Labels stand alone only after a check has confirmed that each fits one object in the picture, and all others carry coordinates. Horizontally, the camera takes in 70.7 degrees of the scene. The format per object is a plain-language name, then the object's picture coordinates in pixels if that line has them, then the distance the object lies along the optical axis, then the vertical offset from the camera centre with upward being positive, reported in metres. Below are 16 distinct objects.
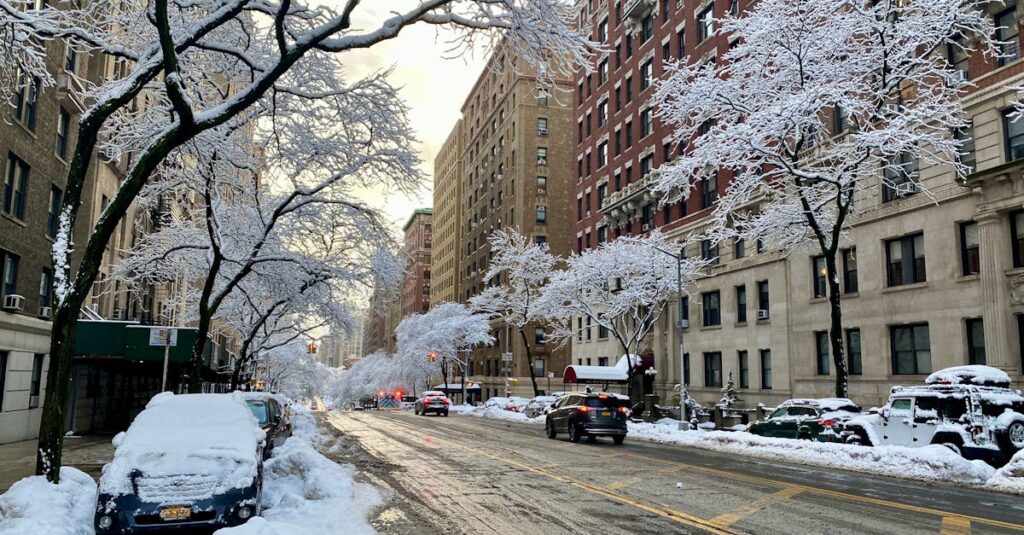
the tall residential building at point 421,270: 157.25 +21.35
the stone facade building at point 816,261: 25.30 +4.91
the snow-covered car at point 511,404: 54.28 -2.69
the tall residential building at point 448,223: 120.19 +25.51
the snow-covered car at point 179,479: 8.60 -1.40
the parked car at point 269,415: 16.84 -1.19
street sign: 18.75 +0.74
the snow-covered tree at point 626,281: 43.31 +5.50
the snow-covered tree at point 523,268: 58.34 +8.32
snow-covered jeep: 16.91 -1.02
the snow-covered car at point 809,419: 21.89 -1.47
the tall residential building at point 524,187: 83.75 +22.19
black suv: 24.73 -1.60
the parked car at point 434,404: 53.59 -2.66
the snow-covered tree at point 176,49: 10.28 +5.45
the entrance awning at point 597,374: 46.38 -0.27
